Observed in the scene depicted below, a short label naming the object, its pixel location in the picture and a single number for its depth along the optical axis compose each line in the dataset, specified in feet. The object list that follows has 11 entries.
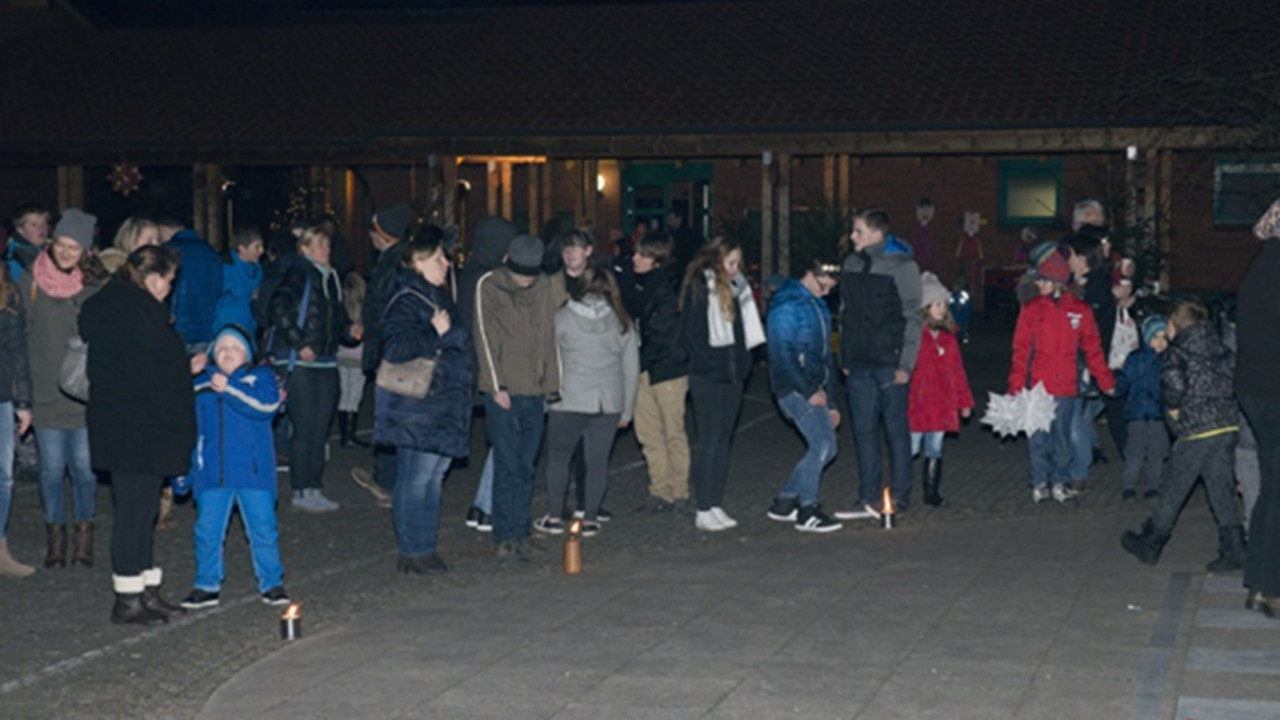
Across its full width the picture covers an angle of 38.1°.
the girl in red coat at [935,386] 41.60
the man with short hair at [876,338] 39.37
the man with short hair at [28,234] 37.59
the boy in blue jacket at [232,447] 30.50
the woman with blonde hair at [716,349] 38.78
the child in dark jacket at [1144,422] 42.47
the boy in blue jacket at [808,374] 38.37
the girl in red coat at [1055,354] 41.57
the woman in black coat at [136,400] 29.35
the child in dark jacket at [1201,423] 33.37
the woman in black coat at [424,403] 33.76
